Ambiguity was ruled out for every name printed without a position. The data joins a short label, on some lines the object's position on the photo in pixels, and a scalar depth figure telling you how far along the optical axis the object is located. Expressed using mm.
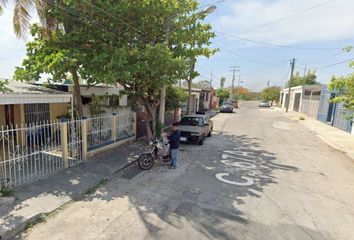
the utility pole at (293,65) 38556
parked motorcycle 7290
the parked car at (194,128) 10775
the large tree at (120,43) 6867
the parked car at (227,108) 30797
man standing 7461
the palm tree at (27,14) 7441
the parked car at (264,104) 47494
